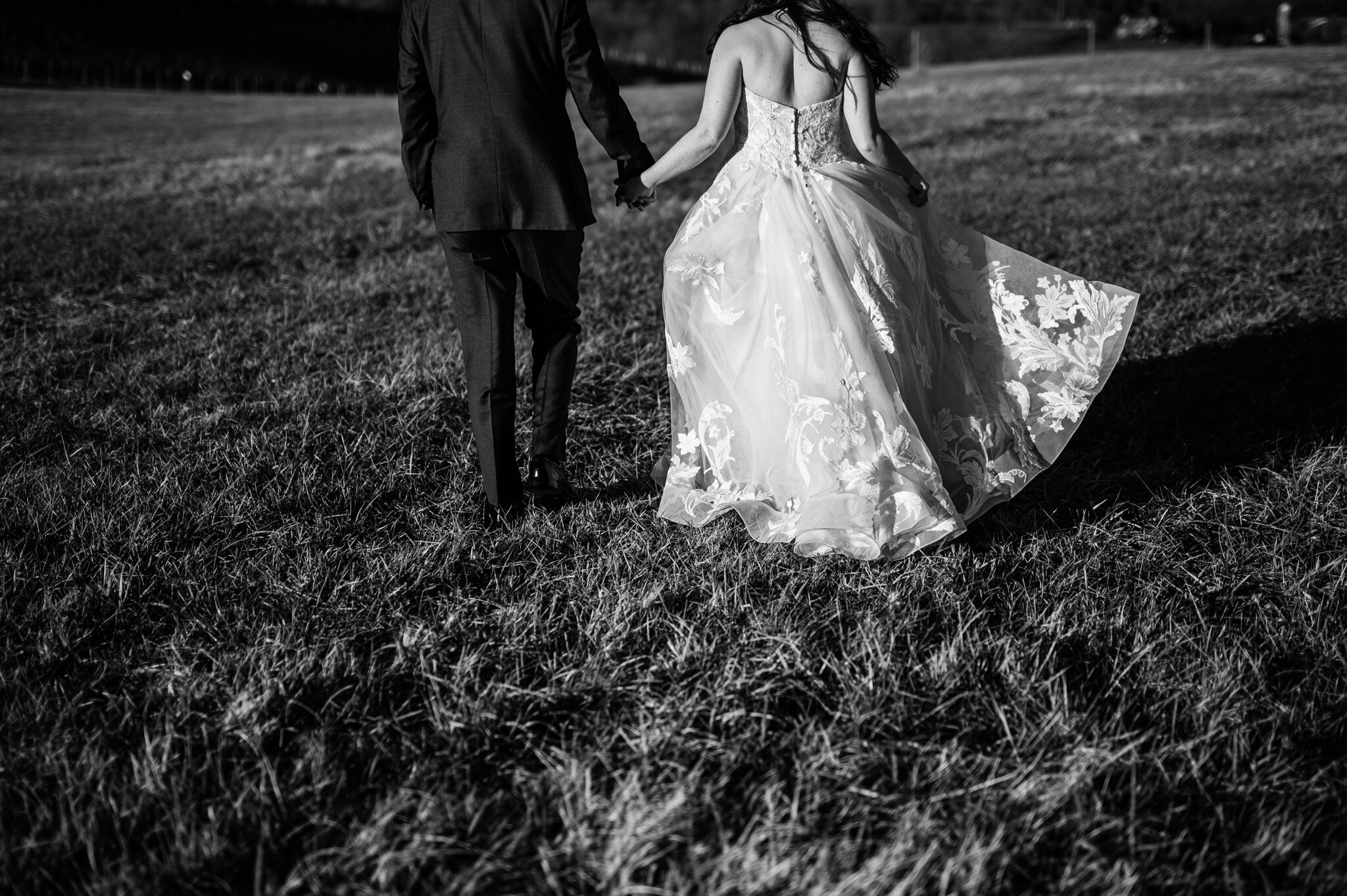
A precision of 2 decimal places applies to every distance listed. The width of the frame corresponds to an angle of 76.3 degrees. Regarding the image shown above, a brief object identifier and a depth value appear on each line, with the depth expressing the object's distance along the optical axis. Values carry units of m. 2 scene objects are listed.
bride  3.16
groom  3.15
